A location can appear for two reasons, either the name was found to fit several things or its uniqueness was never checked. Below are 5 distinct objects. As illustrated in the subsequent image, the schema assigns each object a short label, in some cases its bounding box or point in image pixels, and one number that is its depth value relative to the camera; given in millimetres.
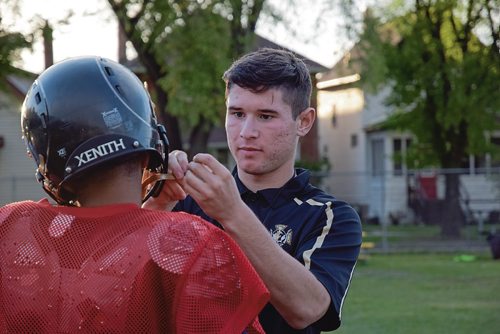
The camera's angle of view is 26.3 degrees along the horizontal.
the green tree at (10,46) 17484
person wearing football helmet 2312
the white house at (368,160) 36375
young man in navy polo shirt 3150
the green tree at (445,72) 31656
